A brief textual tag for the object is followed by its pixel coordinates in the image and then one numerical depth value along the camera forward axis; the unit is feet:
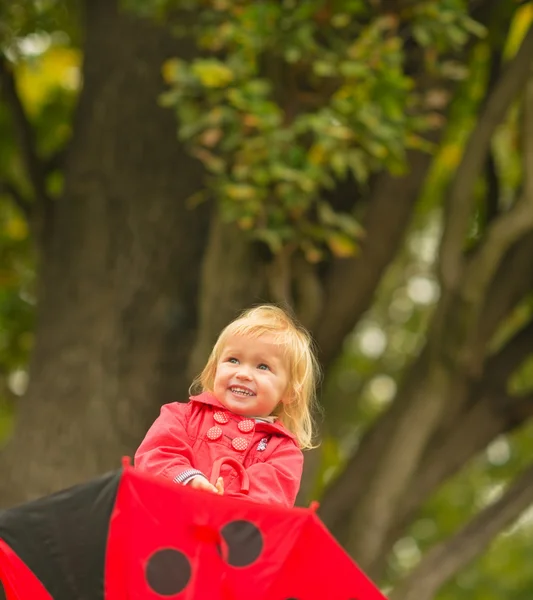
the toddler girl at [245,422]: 23.18
